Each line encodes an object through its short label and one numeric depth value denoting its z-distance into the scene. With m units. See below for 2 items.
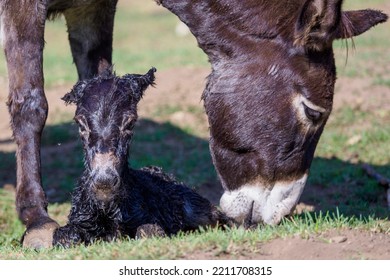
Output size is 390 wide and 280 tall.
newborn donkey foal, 9.94
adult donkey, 11.41
